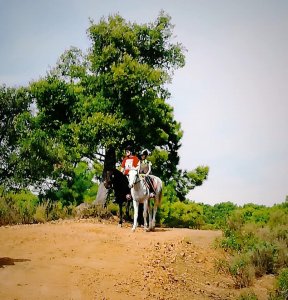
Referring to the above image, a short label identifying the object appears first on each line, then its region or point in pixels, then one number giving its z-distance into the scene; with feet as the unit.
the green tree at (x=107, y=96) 69.56
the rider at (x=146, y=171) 54.07
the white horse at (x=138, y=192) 49.49
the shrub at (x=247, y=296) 29.98
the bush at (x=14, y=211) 57.62
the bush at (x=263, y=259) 39.91
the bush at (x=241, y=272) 36.40
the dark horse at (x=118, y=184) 55.57
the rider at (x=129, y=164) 50.90
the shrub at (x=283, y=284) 31.80
